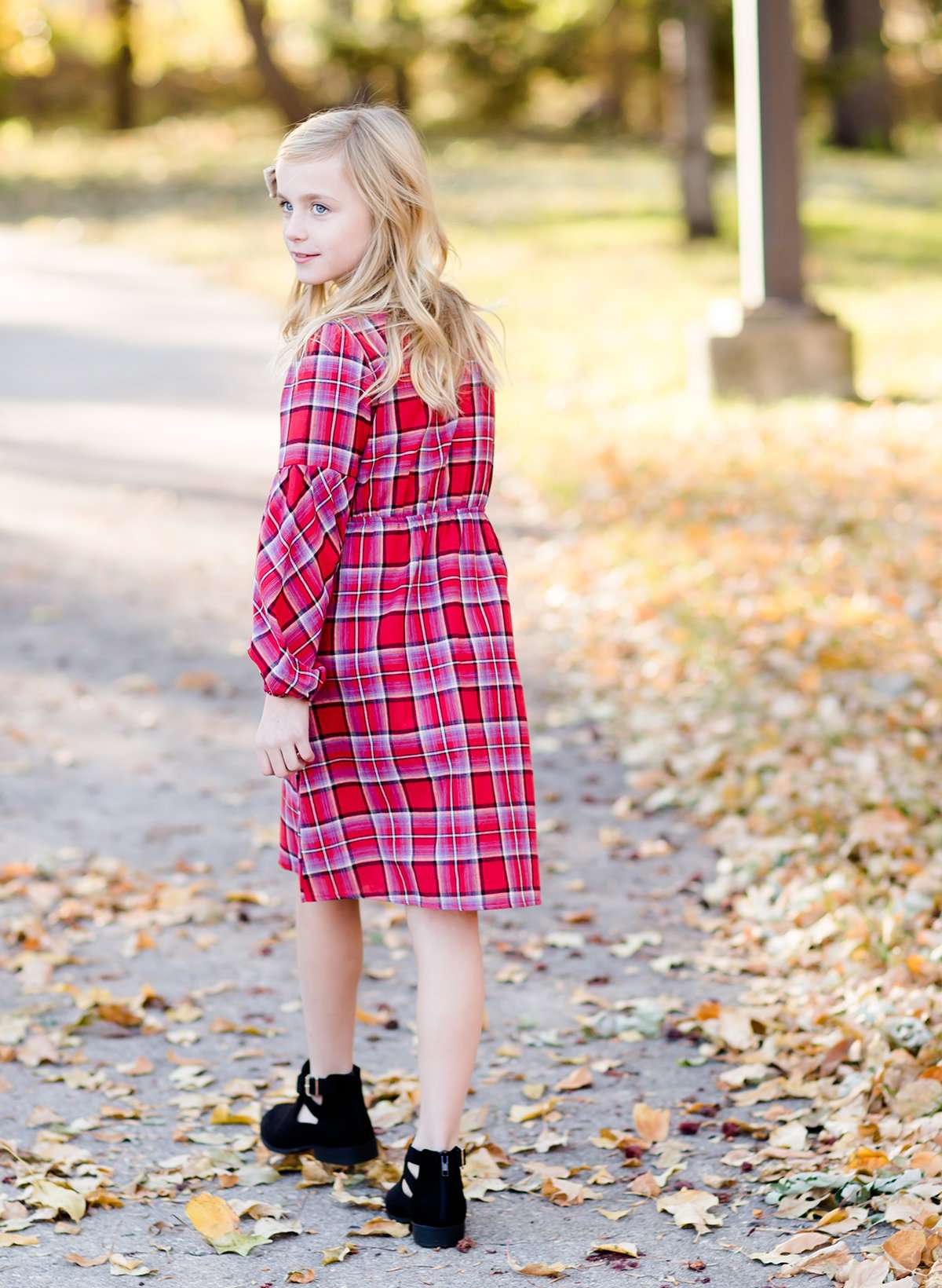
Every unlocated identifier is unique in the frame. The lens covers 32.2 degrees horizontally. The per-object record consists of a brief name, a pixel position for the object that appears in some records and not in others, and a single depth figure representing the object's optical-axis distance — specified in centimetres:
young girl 268
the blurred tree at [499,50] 2967
